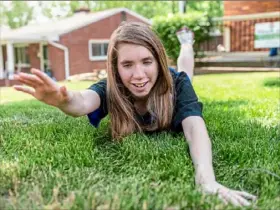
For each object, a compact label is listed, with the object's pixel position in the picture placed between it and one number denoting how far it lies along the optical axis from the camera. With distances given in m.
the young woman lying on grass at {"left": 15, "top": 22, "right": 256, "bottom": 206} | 1.32
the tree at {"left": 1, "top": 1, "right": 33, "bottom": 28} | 31.85
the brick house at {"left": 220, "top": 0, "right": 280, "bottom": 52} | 6.86
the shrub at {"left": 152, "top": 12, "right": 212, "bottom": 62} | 6.87
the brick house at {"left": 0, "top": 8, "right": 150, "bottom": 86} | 12.99
